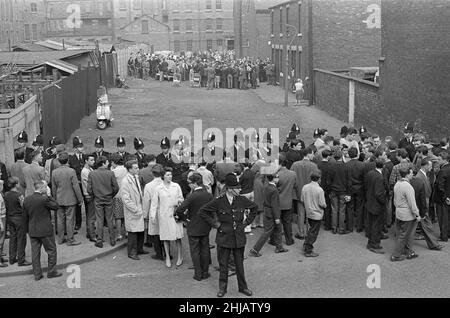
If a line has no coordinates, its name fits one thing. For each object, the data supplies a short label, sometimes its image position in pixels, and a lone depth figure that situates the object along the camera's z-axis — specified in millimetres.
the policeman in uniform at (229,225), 9172
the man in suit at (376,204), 11109
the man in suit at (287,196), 11602
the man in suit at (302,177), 12133
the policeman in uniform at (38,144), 13248
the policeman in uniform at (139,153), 12782
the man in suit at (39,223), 9914
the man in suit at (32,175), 11695
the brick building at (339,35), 32906
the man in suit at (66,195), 11508
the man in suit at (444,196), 11320
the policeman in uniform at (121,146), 13344
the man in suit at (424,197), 10805
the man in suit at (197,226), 10008
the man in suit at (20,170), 11891
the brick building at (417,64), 17922
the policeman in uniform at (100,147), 13086
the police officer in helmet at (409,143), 13190
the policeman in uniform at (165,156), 13164
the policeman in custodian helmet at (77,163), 12500
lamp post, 31814
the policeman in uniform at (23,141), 13255
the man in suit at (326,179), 12266
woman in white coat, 10562
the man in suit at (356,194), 12031
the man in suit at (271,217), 11055
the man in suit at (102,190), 11430
